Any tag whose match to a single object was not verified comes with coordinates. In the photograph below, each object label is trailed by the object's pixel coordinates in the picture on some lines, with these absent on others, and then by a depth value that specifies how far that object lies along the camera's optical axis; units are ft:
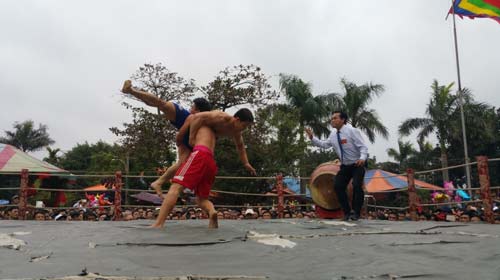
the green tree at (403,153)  110.01
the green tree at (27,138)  121.70
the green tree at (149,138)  49.62
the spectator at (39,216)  29.50
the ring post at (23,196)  22.34
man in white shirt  16.08
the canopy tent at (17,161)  55.97
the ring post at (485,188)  16.61
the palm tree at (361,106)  72.18
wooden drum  19.92
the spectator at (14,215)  25.48
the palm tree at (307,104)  69.56
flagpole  56.80
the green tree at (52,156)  113.19
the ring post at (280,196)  24.44
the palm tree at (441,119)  74.13
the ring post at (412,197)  20.63
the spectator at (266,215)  28.30
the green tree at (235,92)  50.21
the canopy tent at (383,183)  61.87
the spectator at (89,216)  29.27
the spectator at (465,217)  22.44
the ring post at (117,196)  22.93
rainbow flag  41.27
